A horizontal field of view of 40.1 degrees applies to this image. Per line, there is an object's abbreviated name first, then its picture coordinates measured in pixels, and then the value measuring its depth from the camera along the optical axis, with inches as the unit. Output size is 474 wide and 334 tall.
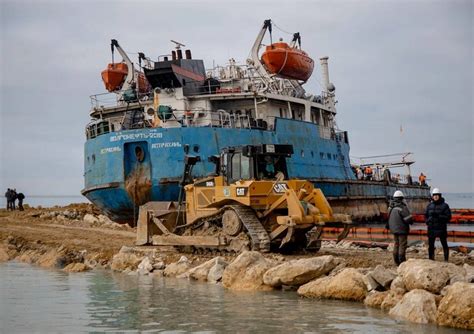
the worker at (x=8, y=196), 1476.4
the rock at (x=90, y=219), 1064.7
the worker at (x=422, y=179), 1919.8
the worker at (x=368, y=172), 1582.2
